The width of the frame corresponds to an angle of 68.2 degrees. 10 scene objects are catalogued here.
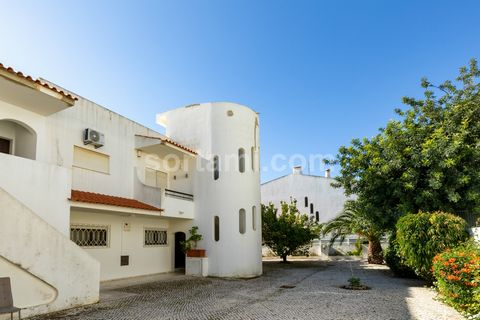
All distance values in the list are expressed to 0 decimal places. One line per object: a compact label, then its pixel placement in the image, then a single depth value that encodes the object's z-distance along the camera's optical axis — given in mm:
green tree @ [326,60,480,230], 14367
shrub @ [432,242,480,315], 8297
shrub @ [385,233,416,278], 16031
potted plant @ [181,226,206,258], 16766
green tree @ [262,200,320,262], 24078
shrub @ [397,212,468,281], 12539
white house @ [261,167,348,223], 37531
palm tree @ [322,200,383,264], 23125
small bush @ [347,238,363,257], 30139
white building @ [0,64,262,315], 8375
